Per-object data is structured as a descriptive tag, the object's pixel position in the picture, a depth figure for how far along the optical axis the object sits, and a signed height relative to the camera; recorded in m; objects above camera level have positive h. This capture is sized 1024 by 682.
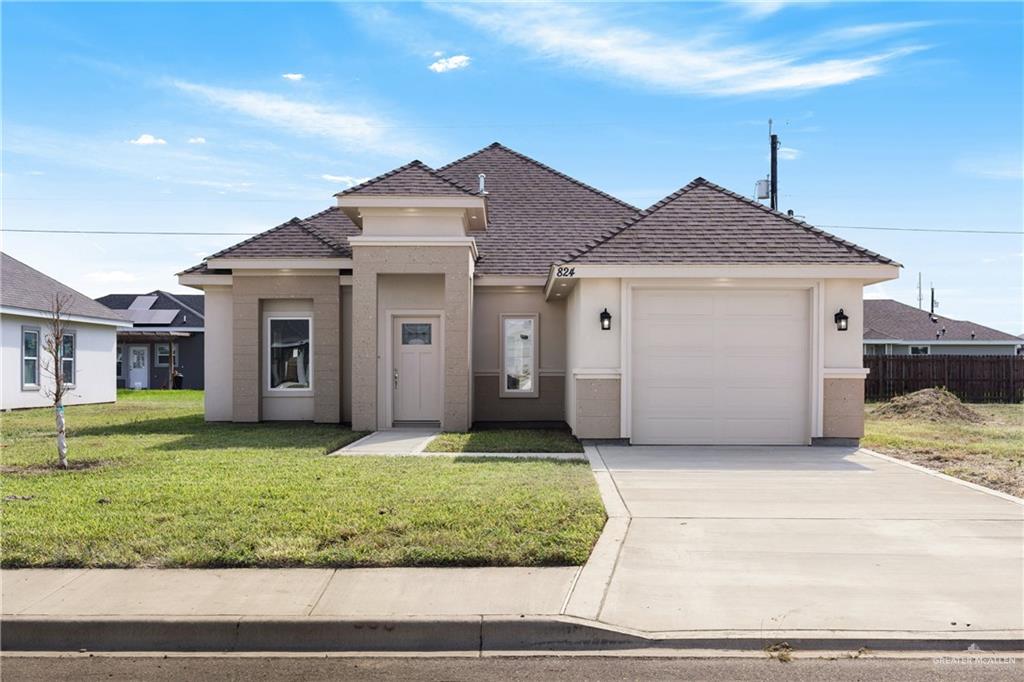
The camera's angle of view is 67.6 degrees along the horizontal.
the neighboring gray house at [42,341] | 21.23 +0.17
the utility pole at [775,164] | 29.59 +7.04
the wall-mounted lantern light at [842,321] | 12.55 +0.42
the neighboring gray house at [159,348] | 36.38 -0.08
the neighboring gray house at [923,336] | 36.44 +0.52
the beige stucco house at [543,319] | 12.75 +0.53
